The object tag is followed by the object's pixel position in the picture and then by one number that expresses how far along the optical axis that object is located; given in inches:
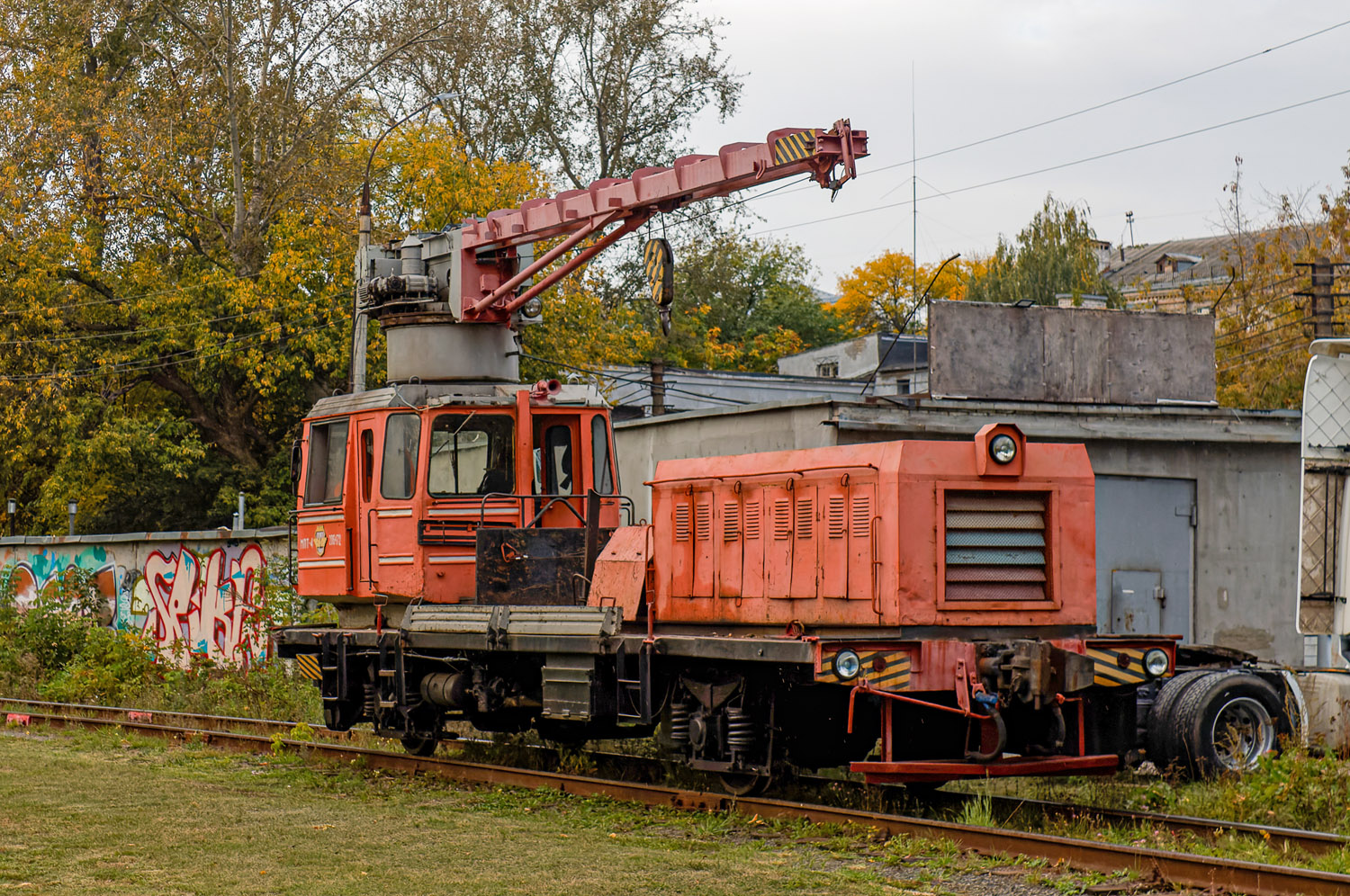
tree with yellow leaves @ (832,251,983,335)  2942.9
